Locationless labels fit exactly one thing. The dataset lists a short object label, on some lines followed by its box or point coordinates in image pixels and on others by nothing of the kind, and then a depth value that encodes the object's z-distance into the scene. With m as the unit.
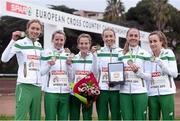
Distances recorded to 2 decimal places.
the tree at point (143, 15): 46.84
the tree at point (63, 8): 44.19
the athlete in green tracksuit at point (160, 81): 6.23
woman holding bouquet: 6.49
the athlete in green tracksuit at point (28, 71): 5.81
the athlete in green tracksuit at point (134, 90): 6.22
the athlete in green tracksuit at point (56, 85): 6.23
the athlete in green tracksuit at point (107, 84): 6.50
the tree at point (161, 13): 46.94
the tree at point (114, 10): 51.01
